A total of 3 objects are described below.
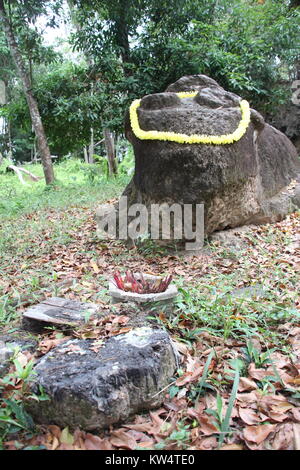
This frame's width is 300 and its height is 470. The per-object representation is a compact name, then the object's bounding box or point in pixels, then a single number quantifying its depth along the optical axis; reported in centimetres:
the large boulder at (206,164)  460
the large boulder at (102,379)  174
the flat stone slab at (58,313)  243
